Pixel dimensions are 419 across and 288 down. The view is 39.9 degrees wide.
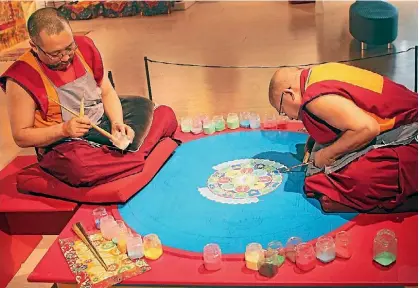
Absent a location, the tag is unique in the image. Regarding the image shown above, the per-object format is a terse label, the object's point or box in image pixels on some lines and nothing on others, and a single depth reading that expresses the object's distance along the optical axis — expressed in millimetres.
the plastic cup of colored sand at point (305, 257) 1879
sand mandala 2393
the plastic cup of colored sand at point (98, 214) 2256
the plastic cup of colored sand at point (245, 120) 3088
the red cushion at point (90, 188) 2398
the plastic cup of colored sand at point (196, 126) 3088
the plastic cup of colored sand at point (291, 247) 1921
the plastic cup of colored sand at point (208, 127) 3047
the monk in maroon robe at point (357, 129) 2057
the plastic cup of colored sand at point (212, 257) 1919
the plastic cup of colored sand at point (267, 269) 1868
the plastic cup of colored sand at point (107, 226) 2156
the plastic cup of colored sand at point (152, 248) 2012
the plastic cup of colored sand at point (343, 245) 1909
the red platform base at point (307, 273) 1818
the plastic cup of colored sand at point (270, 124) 3031
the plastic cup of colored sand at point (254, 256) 1898
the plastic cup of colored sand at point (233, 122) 3072
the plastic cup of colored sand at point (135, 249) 2021
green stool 5141
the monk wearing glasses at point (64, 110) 2279
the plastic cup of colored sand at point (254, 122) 3057
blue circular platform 2117
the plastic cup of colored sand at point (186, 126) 3113
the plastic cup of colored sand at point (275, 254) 1902
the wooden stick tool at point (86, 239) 2029
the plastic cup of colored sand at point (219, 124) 3078
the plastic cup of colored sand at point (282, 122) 3025
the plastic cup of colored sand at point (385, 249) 1857
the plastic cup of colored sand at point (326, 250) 1904
